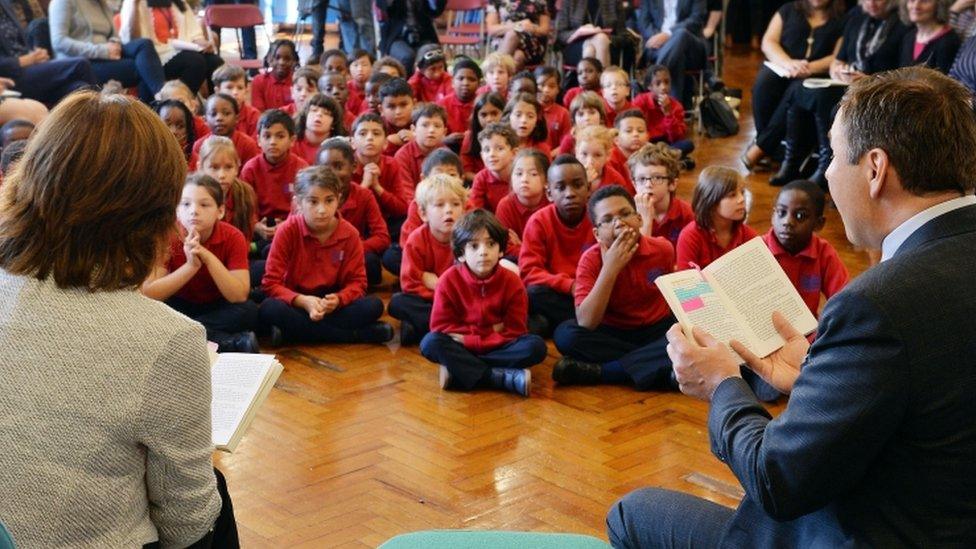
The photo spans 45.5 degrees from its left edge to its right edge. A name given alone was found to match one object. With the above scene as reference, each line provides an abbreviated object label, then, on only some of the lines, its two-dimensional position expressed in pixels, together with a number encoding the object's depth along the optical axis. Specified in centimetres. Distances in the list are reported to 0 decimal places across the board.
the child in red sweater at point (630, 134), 548
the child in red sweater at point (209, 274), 383
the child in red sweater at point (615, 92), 642
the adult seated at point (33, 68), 641
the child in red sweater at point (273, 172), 503
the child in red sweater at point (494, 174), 492
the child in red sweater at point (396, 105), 613
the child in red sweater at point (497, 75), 680
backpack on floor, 754
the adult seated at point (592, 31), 784
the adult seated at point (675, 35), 747
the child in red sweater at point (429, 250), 408
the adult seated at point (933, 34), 574
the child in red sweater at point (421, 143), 539
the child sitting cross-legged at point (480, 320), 357
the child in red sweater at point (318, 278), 404
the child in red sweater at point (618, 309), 359
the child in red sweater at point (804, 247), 365
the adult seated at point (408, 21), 823
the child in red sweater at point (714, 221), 381
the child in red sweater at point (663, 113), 674
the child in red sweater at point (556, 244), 407
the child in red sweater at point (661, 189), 432
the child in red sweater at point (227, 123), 555
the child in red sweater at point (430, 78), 715
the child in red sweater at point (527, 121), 564
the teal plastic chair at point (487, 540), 184
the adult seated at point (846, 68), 596
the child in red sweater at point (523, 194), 448
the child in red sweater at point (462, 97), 646
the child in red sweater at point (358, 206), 469
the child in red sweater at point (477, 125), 576
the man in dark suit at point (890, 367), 140
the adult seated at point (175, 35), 749
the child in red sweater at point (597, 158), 483
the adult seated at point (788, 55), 642
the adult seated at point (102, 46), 698
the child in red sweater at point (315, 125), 560
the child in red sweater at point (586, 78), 694
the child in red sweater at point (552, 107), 624
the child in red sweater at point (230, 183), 443
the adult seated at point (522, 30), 792
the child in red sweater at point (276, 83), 739
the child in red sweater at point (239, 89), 639
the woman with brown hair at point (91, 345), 144
